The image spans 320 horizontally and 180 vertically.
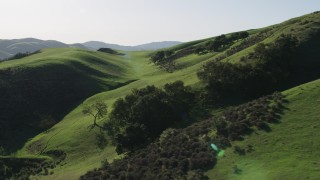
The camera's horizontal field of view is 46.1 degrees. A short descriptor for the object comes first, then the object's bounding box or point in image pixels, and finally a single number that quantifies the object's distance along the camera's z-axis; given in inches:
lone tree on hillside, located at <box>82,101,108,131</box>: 3600.6
